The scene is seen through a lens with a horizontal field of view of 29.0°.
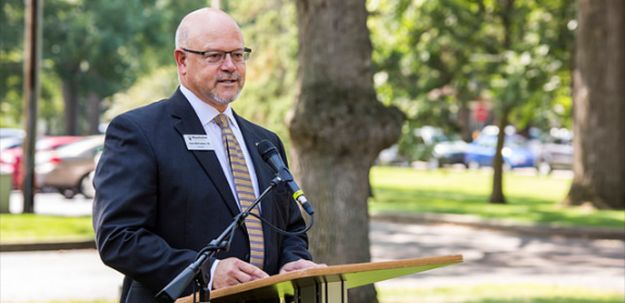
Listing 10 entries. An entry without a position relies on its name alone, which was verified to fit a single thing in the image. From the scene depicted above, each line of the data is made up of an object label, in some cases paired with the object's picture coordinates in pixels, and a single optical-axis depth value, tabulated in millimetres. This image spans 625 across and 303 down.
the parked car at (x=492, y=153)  53406
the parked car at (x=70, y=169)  29062
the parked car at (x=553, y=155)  51062
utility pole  21875
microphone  3799
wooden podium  3580
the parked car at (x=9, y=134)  43812
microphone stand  3543
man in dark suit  3896
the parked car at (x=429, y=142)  28906
